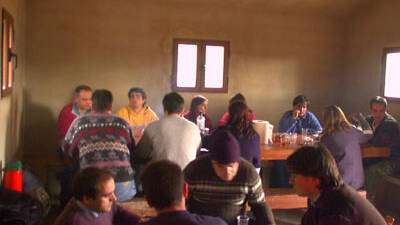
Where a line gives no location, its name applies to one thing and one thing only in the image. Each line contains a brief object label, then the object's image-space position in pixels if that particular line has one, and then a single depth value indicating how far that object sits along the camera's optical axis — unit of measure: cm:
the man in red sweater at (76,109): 544
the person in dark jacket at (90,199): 222
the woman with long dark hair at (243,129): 402
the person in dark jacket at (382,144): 505
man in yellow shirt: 562
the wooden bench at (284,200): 474
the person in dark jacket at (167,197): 186
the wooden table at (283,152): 462
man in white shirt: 370
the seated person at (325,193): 185
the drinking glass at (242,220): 248
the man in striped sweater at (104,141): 346
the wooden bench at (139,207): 370
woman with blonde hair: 443
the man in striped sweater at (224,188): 282
